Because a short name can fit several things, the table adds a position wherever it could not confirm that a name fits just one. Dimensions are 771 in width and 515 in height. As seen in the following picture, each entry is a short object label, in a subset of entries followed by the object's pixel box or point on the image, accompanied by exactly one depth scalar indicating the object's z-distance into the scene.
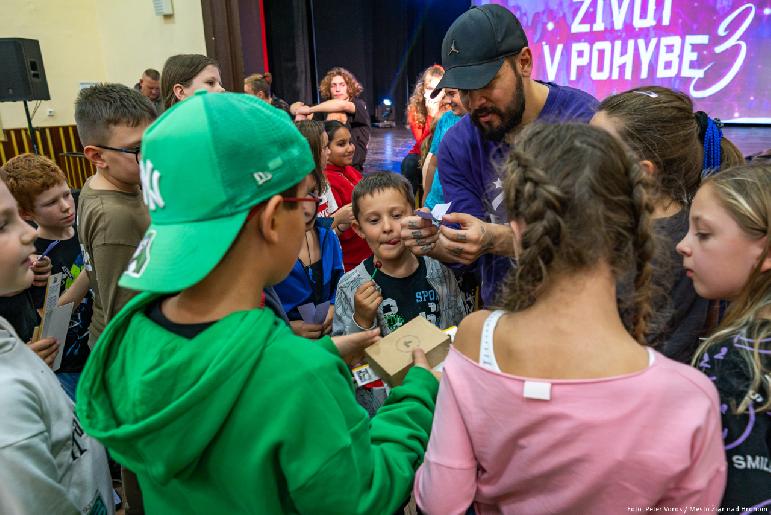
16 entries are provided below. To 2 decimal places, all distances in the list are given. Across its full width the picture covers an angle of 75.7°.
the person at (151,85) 5.32
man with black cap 1.89
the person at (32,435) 0.95
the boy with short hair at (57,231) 2.20
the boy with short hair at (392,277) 1.93
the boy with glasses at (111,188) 1.81
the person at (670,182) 1.46
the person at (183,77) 2.68
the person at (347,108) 5.14
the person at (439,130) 3.79
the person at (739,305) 0.99
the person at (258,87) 4.81
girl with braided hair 0.82
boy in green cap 0.77
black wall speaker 5.66
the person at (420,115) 4.55
